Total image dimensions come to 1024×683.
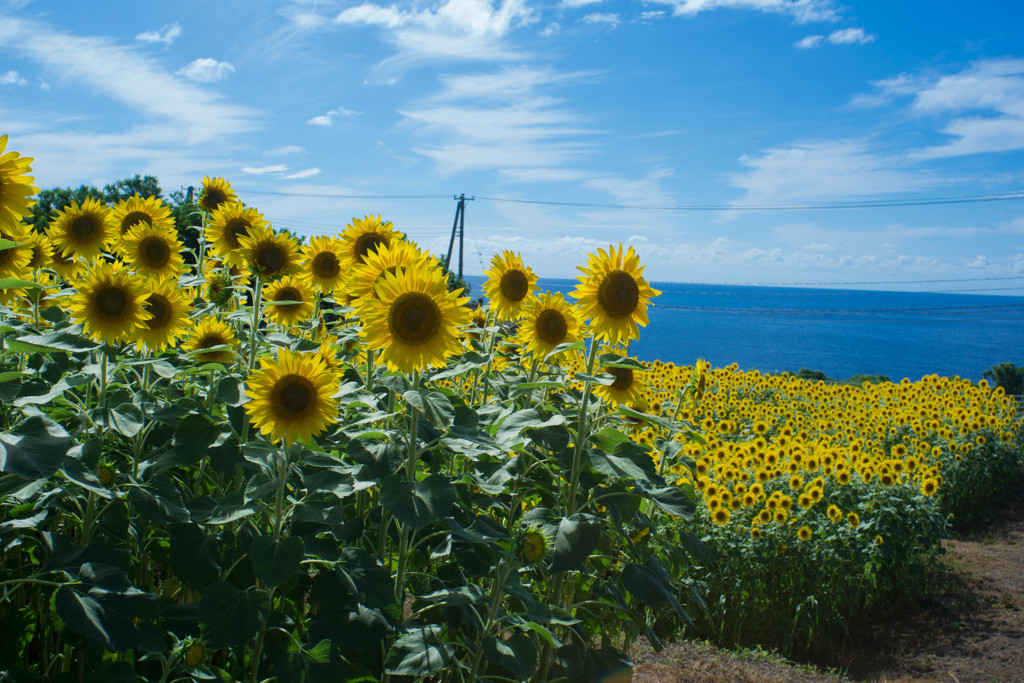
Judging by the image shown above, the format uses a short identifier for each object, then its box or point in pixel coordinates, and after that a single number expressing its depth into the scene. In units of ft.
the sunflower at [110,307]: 7.16
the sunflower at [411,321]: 6.34
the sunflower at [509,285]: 9.19
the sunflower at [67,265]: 9.45
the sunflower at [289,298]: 9.58
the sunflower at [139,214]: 9.94
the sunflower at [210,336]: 8.05
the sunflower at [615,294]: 7.79
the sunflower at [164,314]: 7.61
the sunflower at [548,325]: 8.73
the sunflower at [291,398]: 5.90
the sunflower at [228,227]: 9.52
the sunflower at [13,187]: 5.88
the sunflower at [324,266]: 8.79
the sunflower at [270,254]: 7.98
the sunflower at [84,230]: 9.43
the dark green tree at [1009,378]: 59.11
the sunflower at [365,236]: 8.39
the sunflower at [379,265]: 6.96
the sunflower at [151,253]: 9.00
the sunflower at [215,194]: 10.87
